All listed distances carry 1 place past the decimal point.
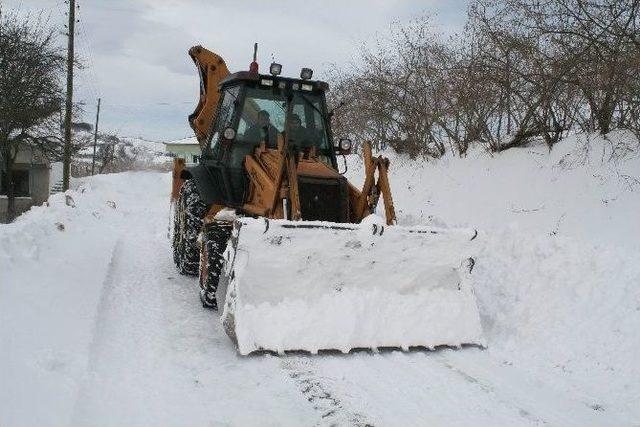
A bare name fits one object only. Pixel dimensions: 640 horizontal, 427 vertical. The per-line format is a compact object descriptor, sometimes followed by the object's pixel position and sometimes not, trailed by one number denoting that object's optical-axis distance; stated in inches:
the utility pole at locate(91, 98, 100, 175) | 1758.7
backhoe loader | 167.3
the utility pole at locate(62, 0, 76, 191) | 807.1
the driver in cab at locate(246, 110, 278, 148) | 234.2
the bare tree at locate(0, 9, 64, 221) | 870.4
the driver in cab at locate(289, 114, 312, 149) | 236.2
